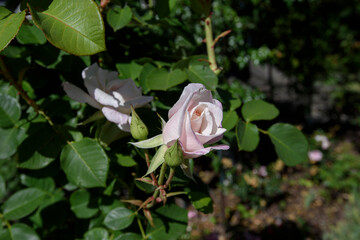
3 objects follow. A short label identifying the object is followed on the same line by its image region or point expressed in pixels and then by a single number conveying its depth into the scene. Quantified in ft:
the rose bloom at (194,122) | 1.31
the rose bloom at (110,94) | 1.71
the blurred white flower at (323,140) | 10.54
